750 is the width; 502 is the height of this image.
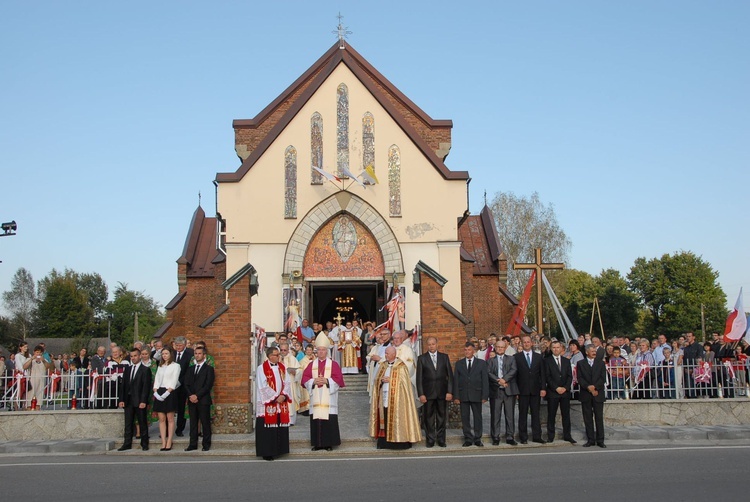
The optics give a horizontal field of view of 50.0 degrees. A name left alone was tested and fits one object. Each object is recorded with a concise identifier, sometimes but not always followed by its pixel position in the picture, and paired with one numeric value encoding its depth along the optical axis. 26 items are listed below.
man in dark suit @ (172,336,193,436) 14.37
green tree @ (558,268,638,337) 63.56
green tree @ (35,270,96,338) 89.62
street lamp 40.62
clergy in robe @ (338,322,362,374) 23.36
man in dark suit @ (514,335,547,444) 14.20
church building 26.06
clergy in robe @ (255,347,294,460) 12.94
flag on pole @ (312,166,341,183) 26.15
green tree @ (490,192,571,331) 53.88
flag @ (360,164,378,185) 26.27
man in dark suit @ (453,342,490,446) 14.10
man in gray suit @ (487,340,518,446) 14.28
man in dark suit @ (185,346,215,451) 13.70
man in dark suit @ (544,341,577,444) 14.23
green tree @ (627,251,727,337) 58.38
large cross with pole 24.95
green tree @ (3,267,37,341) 103.56
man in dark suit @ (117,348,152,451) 13.97
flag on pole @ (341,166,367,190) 26.20
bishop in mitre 13.64
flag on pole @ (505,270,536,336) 24.92
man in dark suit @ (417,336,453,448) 14.13
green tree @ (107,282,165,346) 101.94
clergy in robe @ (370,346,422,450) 13.63
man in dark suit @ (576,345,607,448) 13.72
